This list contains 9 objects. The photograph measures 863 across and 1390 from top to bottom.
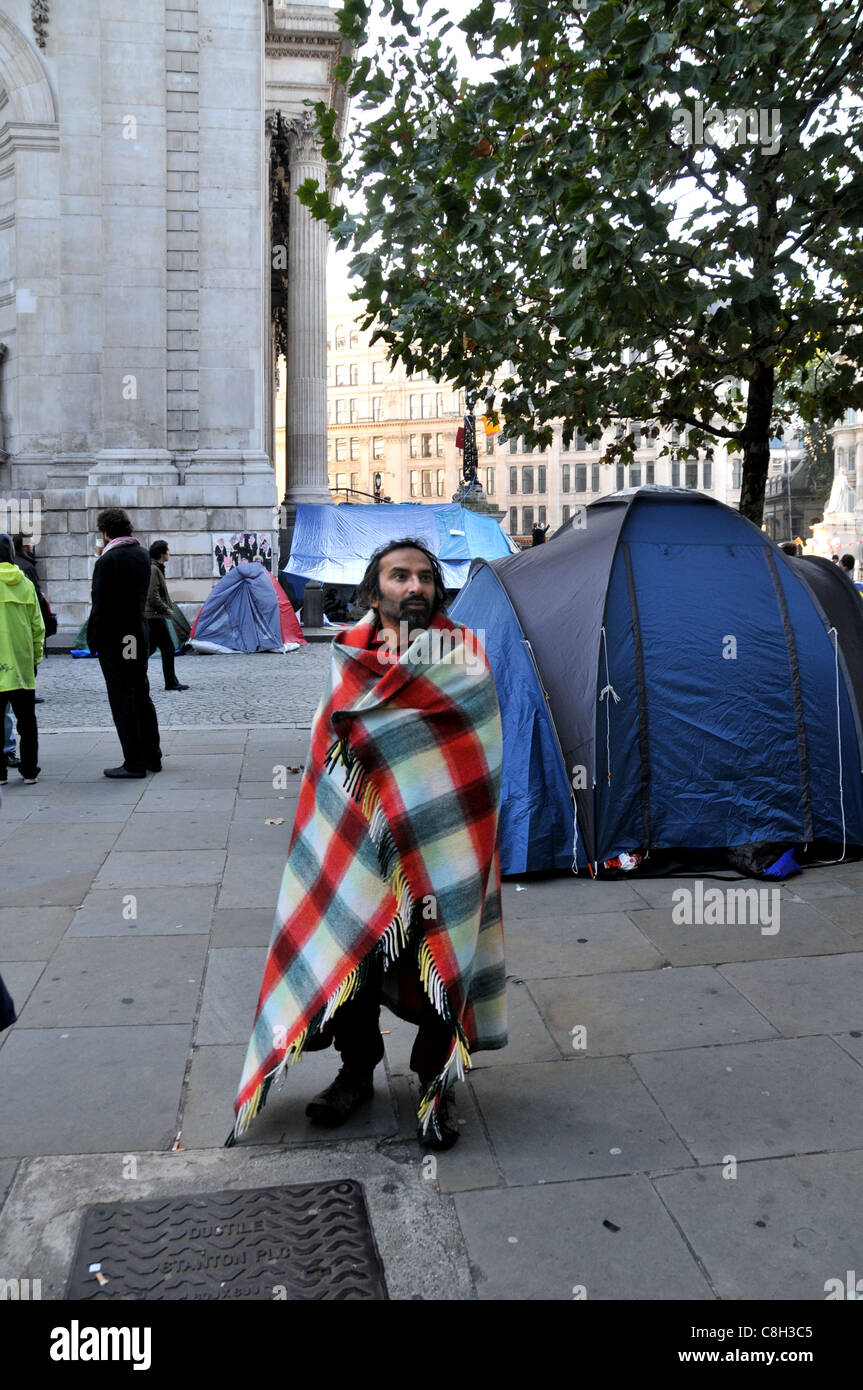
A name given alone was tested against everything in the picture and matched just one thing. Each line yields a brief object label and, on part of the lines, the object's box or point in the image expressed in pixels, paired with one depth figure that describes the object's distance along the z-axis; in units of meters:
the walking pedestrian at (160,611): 13.34
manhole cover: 2.92
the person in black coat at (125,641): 9.23
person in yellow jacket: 8.77
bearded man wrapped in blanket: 3.43
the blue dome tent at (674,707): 6.71
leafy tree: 6.05
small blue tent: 19.41
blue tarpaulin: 25.06
